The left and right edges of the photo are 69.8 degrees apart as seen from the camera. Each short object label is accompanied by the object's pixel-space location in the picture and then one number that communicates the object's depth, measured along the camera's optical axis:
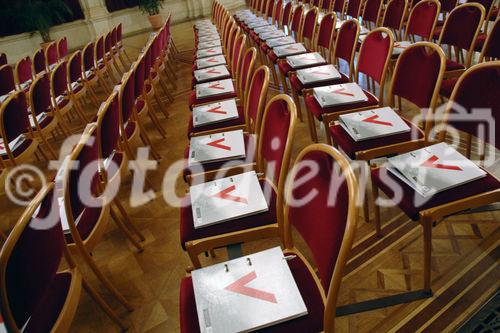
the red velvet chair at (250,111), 1.86
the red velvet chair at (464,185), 1.38
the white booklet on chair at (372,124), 1.79
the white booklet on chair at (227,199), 1.43
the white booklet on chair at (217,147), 1.84
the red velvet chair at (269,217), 1.42
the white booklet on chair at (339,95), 2.20
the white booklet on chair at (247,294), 0.98
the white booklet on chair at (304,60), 3.01
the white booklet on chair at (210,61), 3.61
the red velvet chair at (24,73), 4.62
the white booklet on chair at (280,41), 3.89
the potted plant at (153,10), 9.41
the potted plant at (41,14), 8.36
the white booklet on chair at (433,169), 1.38
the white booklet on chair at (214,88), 2.80
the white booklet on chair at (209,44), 4.48
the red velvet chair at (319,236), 0.93
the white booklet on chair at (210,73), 3.21
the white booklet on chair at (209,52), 4.07
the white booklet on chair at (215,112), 2.32
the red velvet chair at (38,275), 1.01
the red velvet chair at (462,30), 2.59
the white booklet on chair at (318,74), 2.65
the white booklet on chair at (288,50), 3.45
